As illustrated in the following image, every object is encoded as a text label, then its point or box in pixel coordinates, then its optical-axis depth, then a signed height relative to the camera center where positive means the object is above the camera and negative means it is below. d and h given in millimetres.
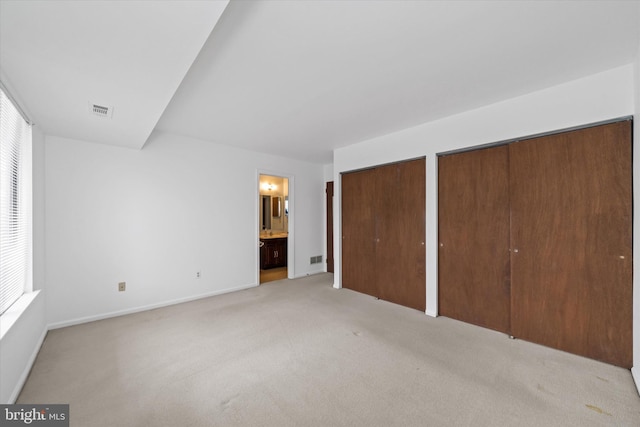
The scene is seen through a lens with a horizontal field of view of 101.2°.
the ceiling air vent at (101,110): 2283 +935
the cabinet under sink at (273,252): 6312 -976
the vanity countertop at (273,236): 6376 -572
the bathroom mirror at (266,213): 7422 -11
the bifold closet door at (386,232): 3627 -308
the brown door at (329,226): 5891 -301
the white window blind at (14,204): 1941 +94
